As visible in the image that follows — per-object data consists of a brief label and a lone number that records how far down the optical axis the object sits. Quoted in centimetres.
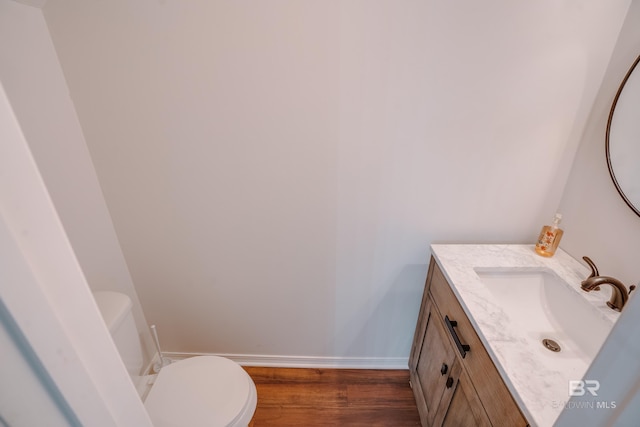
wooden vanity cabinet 81
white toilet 106
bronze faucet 92
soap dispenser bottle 119
